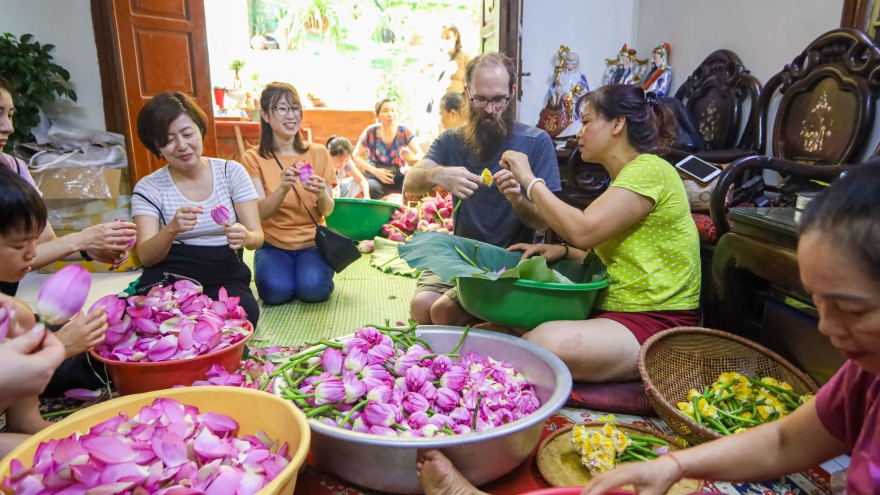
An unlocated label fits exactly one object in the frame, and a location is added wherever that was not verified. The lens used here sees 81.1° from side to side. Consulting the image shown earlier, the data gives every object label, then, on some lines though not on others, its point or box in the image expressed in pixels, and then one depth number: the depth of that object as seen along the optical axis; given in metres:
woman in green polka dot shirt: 1.42
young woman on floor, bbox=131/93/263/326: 1.62
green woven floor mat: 2.06
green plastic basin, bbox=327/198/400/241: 3.57
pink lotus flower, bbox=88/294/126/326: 1.16
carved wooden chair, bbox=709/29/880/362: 1.52
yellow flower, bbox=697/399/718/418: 1.21
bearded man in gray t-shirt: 1.78
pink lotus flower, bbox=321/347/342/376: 1.14
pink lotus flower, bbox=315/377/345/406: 1.05
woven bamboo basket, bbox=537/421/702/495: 1.09
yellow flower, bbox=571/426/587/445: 1.13
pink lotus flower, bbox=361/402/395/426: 1.01
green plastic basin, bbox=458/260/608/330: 1.40
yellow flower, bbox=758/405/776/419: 1.23
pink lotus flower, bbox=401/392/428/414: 1.07
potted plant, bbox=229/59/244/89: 5.95
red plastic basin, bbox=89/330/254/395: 1.15
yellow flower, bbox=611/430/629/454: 1.12
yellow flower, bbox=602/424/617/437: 1.13
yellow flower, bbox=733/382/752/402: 1.29
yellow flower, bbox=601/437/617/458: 1.09
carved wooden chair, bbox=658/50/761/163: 2.68
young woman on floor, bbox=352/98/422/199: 4.36
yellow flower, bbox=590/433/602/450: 1.10
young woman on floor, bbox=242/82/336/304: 2.34
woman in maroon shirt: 0.55
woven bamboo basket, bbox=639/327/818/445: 1.35
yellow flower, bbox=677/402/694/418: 1.24
